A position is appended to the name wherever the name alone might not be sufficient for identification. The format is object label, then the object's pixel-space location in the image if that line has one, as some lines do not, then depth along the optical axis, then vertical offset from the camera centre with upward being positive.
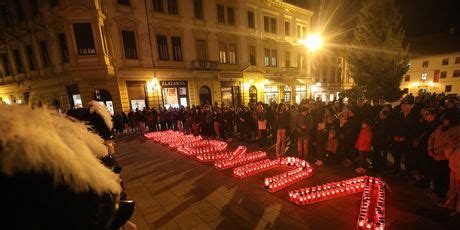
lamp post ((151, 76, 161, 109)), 18.61 +0.74
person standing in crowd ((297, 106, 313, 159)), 7.58 -1.65
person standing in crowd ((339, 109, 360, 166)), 7.11 -1.75
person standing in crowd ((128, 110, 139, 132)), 15.34 -1.88
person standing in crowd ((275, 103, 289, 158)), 8.30 -1.59
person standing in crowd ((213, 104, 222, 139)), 11.95 -1.86
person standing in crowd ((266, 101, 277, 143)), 10.54 -1.68
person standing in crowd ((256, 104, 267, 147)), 9.89 -1.86
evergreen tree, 19.38 +2.47
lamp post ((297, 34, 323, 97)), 31.44 +6.06
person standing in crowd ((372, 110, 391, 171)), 6.32 -1.87
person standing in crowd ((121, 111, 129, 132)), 15.78 -1.75
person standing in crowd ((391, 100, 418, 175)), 5.88 -1.64
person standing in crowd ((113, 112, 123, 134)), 14.67 -1.81
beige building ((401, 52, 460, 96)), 40.50 +0.28
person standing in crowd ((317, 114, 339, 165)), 7.25 -2.01
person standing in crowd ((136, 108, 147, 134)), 15.05 -1.78
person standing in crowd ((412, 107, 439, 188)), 5.20 -1.96
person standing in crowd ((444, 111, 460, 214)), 4.04 -1.83
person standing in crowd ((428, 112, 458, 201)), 4.66 -1.92
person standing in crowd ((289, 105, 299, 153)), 8.28 -1.41
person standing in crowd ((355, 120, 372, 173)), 6.50 -2.03
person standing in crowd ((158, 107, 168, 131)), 14.84 -1.74
